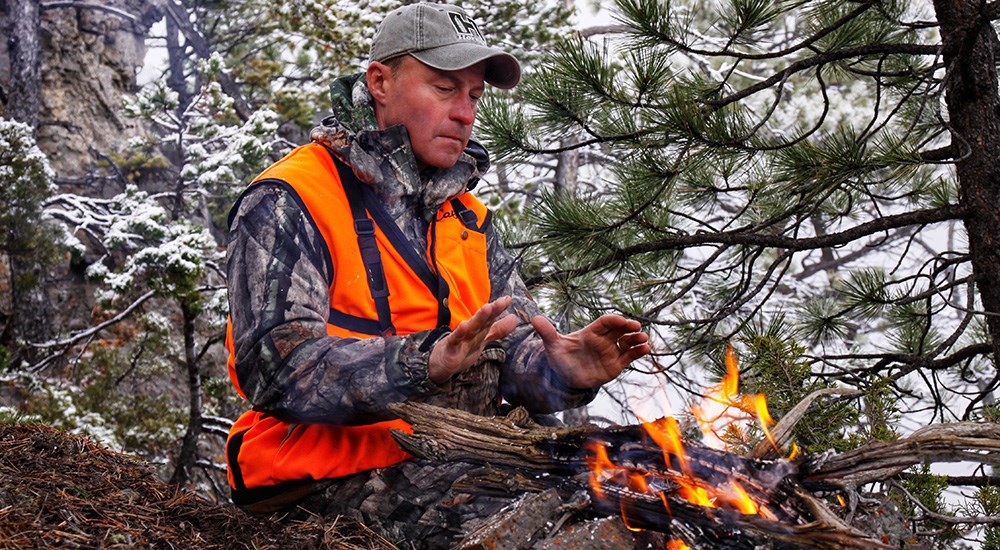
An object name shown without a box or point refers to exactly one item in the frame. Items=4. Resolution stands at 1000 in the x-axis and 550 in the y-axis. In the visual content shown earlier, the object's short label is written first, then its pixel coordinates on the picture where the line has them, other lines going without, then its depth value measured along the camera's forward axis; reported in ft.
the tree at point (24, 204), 23.31
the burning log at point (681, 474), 7.35
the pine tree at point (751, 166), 12.78
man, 8.98
